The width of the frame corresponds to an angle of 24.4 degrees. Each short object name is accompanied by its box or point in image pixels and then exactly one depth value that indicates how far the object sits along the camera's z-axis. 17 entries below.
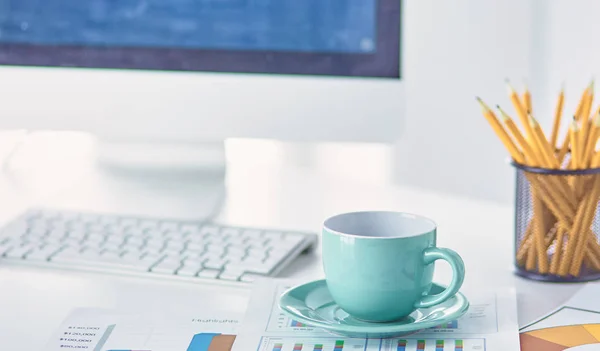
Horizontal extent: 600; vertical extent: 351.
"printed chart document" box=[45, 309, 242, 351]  1.05
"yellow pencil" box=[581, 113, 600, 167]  1.17
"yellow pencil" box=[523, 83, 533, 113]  1.21
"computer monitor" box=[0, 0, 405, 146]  1.31
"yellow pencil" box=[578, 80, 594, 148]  1.18
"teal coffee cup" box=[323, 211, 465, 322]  1.04
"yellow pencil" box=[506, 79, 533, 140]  1.20
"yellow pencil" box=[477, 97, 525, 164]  1.19
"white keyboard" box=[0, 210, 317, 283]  1.22
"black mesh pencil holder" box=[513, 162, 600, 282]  1.18
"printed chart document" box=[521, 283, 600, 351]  1.04
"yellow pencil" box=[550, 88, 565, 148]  1.23
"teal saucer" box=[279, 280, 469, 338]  1.03
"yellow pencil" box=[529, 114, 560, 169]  1.19
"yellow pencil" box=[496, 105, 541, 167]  1.19
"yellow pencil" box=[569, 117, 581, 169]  1.16
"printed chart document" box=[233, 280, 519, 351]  1.03
